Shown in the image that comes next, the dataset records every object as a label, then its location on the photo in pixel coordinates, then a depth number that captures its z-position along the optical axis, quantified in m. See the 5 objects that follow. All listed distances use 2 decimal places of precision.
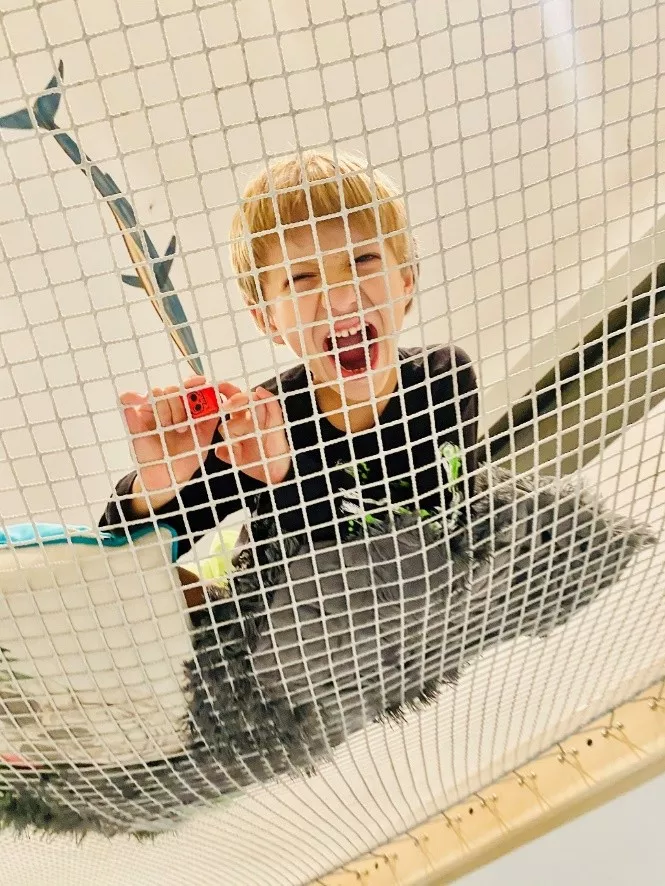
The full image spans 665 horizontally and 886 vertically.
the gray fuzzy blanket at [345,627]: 0.38
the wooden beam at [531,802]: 0.65
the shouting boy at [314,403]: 0.32
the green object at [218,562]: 0.35
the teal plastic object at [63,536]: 0.34
